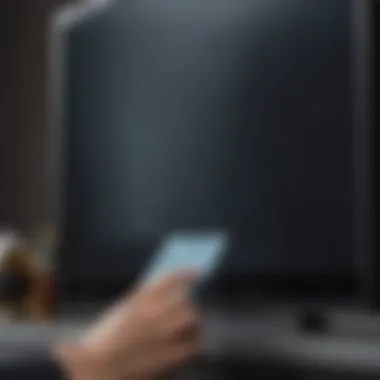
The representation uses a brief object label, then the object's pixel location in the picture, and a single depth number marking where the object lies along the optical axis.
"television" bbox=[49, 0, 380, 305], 1.49
